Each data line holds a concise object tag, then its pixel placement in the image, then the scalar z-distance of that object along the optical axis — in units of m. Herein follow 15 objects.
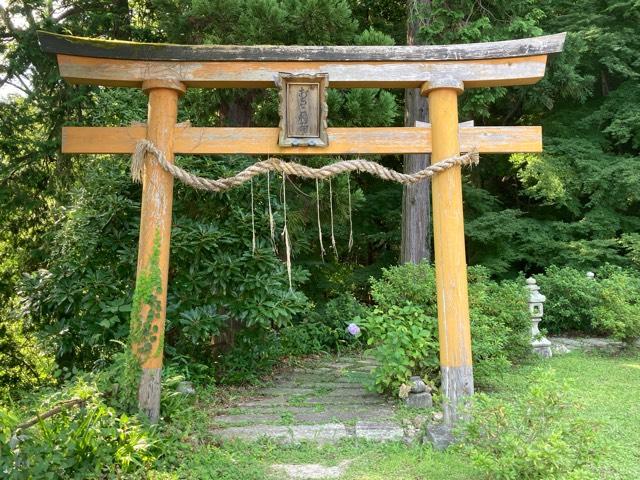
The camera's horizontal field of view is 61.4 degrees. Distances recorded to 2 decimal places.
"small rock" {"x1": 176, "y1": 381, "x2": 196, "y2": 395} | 5.07
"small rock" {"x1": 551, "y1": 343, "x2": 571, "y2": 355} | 7.93
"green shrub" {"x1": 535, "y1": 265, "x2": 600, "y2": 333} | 8.70
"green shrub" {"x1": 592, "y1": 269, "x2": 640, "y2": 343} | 7.79
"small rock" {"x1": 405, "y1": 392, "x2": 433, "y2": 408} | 5.18
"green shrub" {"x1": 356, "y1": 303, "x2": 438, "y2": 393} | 5.30
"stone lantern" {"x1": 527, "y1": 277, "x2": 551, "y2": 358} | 7.69
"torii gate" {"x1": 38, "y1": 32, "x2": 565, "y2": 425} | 4.50
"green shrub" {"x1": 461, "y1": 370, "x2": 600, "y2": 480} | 3.16
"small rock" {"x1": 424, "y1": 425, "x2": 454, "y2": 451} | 4.30
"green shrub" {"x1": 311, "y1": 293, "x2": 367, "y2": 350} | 8.61
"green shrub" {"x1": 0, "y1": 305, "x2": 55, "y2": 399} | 7.45
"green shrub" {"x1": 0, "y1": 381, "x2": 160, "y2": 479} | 2.99
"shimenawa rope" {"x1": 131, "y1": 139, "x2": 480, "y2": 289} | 4.43
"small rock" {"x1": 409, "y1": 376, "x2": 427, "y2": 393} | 5.25
